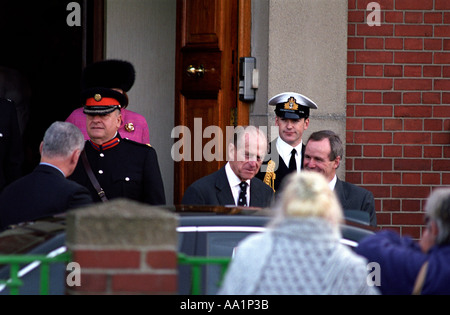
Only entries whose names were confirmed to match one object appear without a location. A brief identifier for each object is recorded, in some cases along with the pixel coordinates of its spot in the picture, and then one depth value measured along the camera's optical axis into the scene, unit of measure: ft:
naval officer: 40.57
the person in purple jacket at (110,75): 42.29
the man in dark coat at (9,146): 40.96
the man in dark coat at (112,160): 38.96
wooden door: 49.65
